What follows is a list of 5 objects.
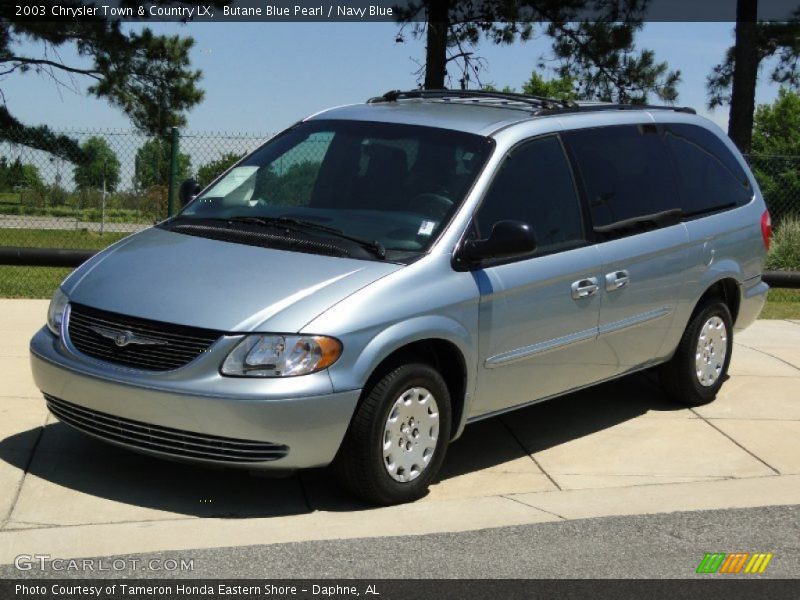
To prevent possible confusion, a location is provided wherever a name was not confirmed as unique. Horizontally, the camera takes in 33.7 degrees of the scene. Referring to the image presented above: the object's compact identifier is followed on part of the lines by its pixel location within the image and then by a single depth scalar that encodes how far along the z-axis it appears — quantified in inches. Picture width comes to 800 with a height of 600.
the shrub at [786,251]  752.3
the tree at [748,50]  964.6
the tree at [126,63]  909.8
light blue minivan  231.8
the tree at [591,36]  846.5
